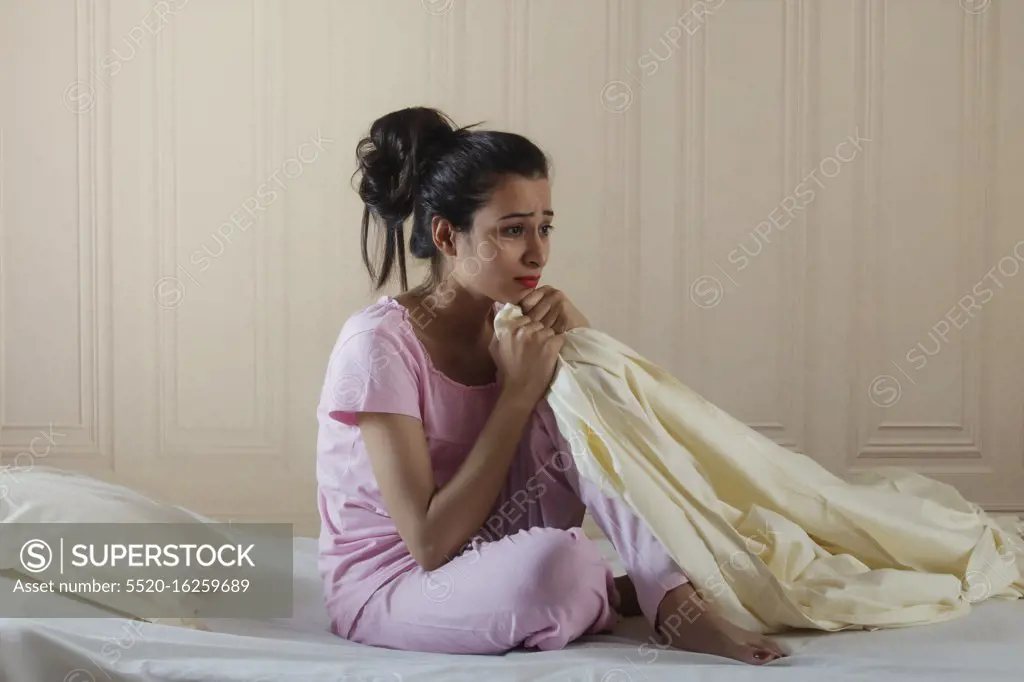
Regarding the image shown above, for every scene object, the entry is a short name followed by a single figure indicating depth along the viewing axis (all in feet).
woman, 8.90
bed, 8.33
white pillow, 9.16
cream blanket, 9.08
